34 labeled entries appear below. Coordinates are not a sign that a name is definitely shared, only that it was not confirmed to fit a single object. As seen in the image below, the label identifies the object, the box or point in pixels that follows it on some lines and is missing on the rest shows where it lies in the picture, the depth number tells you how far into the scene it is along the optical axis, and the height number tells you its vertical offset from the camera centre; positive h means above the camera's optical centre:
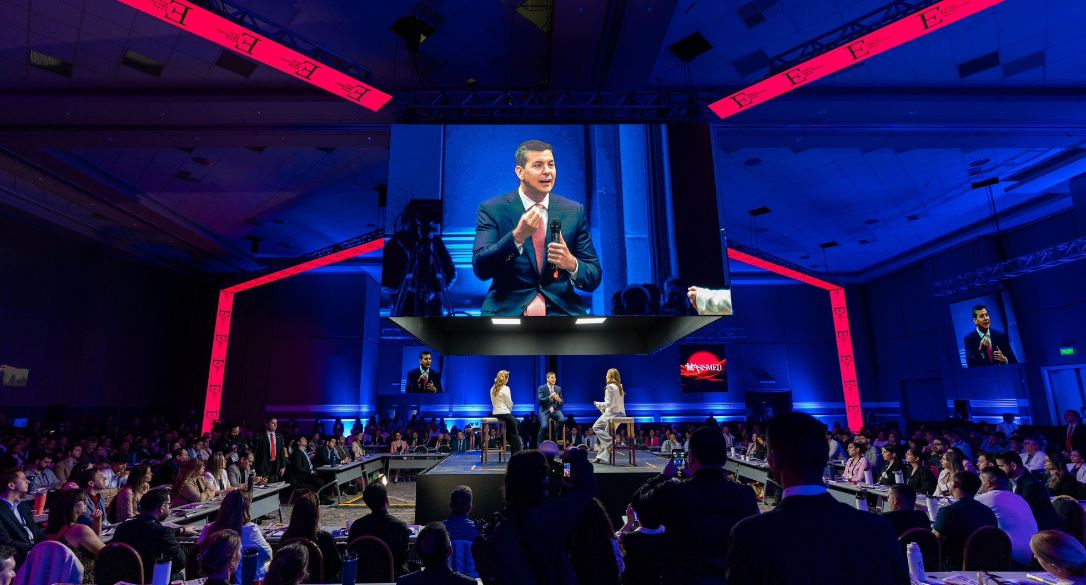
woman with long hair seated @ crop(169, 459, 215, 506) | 6.34 -0.85
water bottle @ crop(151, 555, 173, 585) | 2.82 -0.82
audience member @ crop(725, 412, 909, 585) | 1.37 -0.35
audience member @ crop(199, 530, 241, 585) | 2.40 -0.64
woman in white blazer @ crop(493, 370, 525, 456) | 8.62 +0.05
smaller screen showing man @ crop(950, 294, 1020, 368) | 13.29 +1.71
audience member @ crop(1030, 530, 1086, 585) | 2.73 -0.76
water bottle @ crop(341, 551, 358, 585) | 2.65 -0.76
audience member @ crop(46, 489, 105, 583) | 3.97 -0.82
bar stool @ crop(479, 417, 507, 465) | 9.01 -0.50
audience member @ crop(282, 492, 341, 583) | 3.82 -0.82
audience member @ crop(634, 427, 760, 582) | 2.27 -0.42
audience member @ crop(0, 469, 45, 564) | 4.27 -0.82
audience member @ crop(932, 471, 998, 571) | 4.00 -0.86
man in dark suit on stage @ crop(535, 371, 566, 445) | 8.69 +0.06
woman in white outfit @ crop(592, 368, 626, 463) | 8.38 +0.01
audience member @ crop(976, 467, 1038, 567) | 4.29 -0.87
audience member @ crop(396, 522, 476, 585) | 2.27 -0.62
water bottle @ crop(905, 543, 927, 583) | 3.11 -0.91
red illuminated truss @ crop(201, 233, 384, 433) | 13.16 +1.42
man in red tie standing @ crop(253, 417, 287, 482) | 9.43 -0.75
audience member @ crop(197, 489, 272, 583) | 3.73 -0.76
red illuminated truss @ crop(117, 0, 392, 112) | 5.04 +3.67
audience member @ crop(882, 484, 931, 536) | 4.09 -0.79
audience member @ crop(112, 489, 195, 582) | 3.91 -0.86
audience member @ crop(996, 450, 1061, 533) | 4.78 -0.81
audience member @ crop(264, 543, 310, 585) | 2.41 -0.68
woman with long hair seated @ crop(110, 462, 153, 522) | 5.59 -0.85
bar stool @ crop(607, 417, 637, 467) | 8.48 -0.33
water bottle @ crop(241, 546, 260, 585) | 2.69 -0.75
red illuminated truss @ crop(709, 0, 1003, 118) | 5.18 +3.67
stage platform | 7.24 -1.05
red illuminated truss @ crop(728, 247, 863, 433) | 14.00 +1.28
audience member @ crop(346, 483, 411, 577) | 4.04 -0.86
